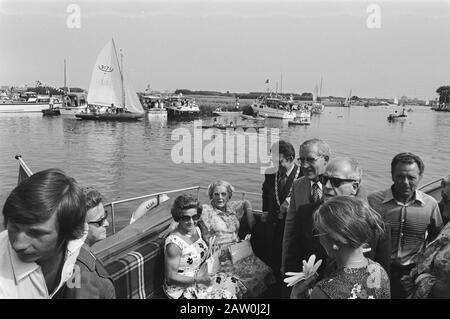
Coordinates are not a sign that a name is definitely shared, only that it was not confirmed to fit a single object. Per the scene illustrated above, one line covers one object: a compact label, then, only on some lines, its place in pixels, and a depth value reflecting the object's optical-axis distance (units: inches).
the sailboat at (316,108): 3147.1
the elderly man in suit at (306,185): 101.9
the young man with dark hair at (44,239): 50.7
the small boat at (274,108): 2086.6
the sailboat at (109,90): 1725.9
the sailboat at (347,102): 5369.6
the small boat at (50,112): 1924.2
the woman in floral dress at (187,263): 111.2
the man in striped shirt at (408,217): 100.4
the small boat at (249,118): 1945.1
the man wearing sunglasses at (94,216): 94.7
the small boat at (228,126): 1387.8
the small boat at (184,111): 2039.9
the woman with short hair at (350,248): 63.3
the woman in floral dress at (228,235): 125.5
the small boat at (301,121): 1939.0
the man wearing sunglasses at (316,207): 81.4
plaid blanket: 103.5
